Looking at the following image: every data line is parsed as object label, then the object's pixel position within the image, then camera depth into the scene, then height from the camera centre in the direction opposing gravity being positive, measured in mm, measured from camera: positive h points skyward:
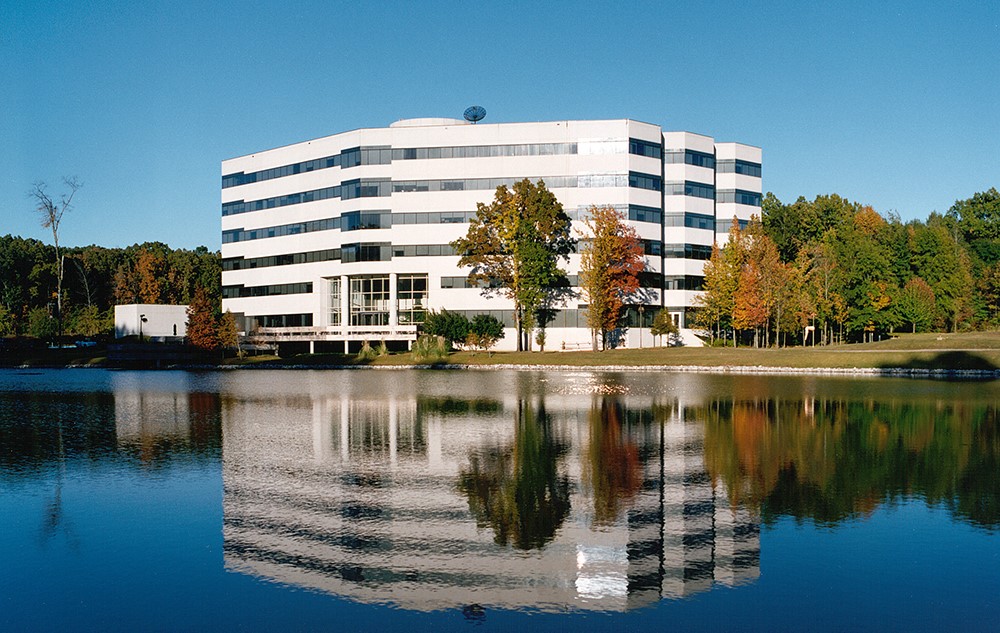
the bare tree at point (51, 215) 103125 +14159
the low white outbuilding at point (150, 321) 106931 +416
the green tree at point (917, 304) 95125 +1393
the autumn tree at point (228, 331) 83875 -835
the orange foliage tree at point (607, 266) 79562 +5309
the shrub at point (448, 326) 83562 -573
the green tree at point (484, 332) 84188 -1251
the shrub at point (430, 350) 75625 -2784
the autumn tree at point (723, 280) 84125 +3986
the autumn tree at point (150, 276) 141625 +8656
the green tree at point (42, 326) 113375 -123
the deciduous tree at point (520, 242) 81000 +8022
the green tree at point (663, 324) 87438 -669
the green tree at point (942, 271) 108250 +5933
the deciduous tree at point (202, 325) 82625 -175
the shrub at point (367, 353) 78688 -3203
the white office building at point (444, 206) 88188 +13010
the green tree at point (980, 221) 141500 +17516
